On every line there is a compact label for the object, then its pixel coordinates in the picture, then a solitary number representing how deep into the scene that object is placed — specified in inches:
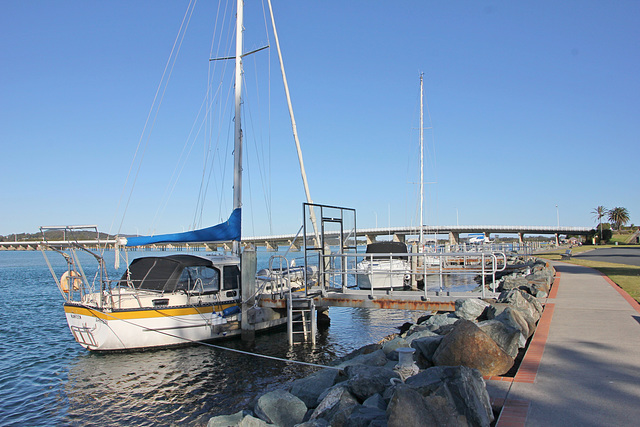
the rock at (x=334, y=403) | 248.4
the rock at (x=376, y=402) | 235.1
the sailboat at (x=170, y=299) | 574.9
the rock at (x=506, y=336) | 309.7
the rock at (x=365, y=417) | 210.3
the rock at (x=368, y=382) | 261.9
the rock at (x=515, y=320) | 344.5
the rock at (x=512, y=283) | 619.9
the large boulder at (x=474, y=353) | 272.2
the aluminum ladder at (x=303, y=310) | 603.5
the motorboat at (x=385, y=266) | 1056.7
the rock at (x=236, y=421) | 267.5
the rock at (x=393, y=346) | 396.8
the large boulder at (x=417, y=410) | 180.7
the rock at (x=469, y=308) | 459.2
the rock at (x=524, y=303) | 415.2
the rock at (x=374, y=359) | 378.0
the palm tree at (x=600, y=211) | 5036.9
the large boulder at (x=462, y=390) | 194.9
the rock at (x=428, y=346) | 313.4
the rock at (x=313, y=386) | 319.5
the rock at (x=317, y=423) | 235.6
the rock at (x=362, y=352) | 496.4
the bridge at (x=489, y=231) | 3789.4
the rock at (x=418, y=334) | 416.8
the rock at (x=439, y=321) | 455.0
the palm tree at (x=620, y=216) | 4685.0
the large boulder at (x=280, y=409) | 281.1
